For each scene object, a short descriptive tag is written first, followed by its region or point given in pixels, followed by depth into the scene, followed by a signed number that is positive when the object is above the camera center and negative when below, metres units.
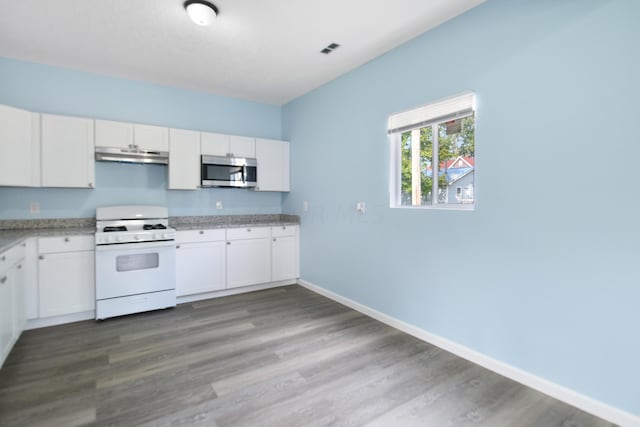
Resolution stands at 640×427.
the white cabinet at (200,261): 3.82 -0.59
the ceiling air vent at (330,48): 3.12 +1.60
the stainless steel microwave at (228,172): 4.19 +0.55
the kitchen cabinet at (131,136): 3.57 +0.88
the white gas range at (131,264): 3.28 -0.54
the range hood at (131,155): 3.56 +0.66
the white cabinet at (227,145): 4.21 +0.91
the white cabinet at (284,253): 4.50 -0.58
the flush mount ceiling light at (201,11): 2.41 +1.52
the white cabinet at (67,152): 3.31 +0.65
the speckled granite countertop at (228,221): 4.14 -0.13
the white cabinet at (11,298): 2.28 -0.65
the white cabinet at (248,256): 4.16 -0.58
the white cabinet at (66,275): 3.08 -0.60
